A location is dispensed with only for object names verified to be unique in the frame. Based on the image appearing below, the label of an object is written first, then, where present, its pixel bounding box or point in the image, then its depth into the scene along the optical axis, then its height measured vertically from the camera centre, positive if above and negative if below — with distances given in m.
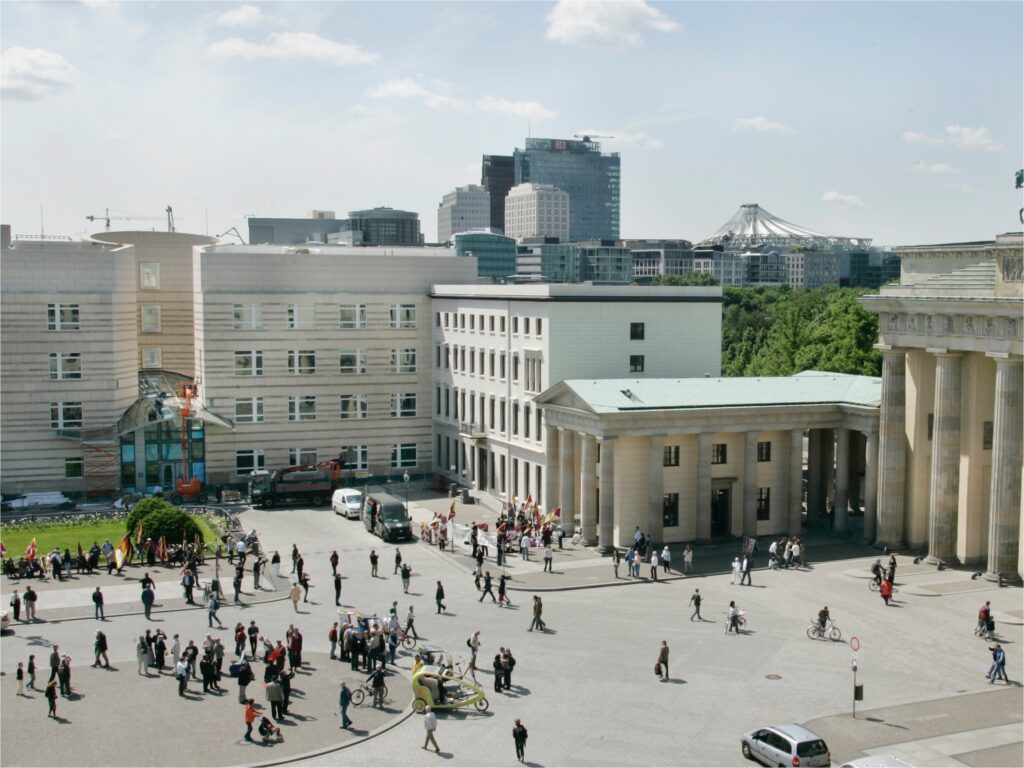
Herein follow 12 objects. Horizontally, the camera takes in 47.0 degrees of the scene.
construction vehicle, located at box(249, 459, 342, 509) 78.62 -14.09
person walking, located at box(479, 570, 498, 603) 53.31 -14.11
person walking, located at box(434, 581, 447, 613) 50.91 -13.90
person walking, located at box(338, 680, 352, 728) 37.53 -13.61
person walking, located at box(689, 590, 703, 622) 49.41 -13.75
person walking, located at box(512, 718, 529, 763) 34.38 -13.49
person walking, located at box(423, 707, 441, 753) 35.50 -13.47
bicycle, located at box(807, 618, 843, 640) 47.19 -14.34
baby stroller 36.62 -14.19
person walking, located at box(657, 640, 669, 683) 41.87 -13.59
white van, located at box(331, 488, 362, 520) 74.88 -14.51
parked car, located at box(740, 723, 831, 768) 33.53 -13.59
